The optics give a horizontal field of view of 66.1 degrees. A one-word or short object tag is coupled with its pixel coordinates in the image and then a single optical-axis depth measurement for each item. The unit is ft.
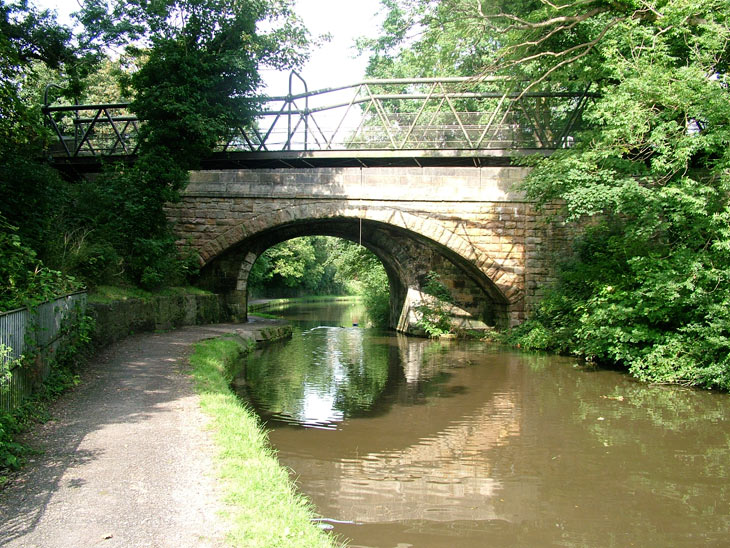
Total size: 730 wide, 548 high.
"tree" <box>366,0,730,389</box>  27.73
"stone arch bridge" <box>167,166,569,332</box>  46.75
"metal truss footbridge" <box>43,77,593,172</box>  47.16
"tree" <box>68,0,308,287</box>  41.88
